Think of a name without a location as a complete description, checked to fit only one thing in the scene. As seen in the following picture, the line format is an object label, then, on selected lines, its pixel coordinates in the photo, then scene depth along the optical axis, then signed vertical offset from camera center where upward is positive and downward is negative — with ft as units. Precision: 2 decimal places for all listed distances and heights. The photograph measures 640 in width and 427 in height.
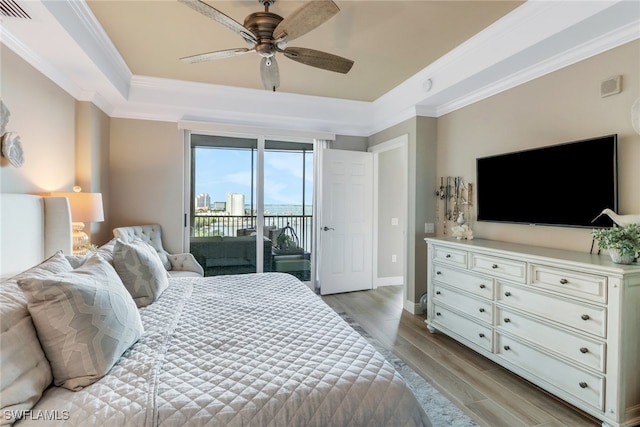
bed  3.42 -2.02
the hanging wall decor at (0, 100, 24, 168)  7.01 +1.55
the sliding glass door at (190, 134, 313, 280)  14.84 +0.61
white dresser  5.99 -2.39
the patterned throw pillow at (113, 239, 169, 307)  6.66 -1.29
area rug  6.40 -4.11
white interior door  15.58 -0.52
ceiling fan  5.87 +3.70
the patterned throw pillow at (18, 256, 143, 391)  3.86 -1.44
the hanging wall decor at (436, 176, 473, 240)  11.07 +0.30
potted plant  6.25 -0.60
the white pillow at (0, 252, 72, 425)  3.29 -1.63
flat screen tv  7.36 +0.73
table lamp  9.59 -0.03
